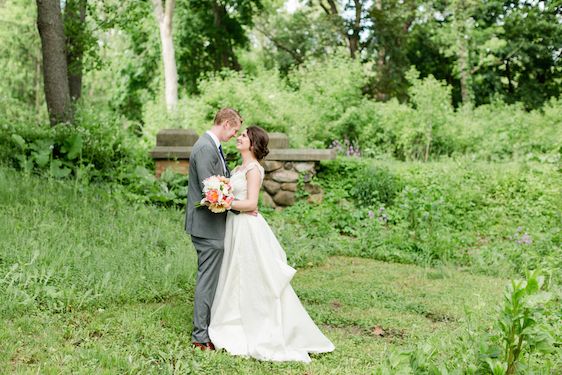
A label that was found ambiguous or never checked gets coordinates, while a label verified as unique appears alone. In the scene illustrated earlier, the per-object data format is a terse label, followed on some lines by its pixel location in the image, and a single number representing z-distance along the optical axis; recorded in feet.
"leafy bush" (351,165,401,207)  33.63
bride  15.98
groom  15.72
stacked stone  33.09
